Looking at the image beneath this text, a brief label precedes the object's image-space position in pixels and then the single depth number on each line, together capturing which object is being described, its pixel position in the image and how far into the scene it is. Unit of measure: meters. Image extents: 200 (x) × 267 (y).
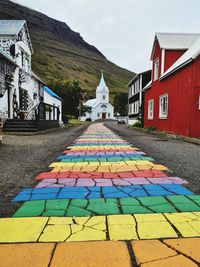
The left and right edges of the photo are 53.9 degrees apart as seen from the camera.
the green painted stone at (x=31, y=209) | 2.31
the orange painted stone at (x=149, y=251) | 1.60
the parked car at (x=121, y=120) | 39.12
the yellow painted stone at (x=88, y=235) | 1.86
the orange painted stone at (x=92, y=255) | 1.56
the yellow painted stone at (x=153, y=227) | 1.91
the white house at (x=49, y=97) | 22.08
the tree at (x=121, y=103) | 71.87
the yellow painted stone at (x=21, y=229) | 1.89
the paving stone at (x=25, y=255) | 1.56
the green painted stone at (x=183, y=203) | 2.43
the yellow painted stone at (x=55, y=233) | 1.85
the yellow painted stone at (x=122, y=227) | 1.88
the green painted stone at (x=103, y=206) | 2.36
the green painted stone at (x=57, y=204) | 2.46
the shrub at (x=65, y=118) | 27.38
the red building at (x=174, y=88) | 9.43
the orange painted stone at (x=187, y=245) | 1.65
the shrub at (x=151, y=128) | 14.82
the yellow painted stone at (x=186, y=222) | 1.95
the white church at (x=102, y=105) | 70.35
